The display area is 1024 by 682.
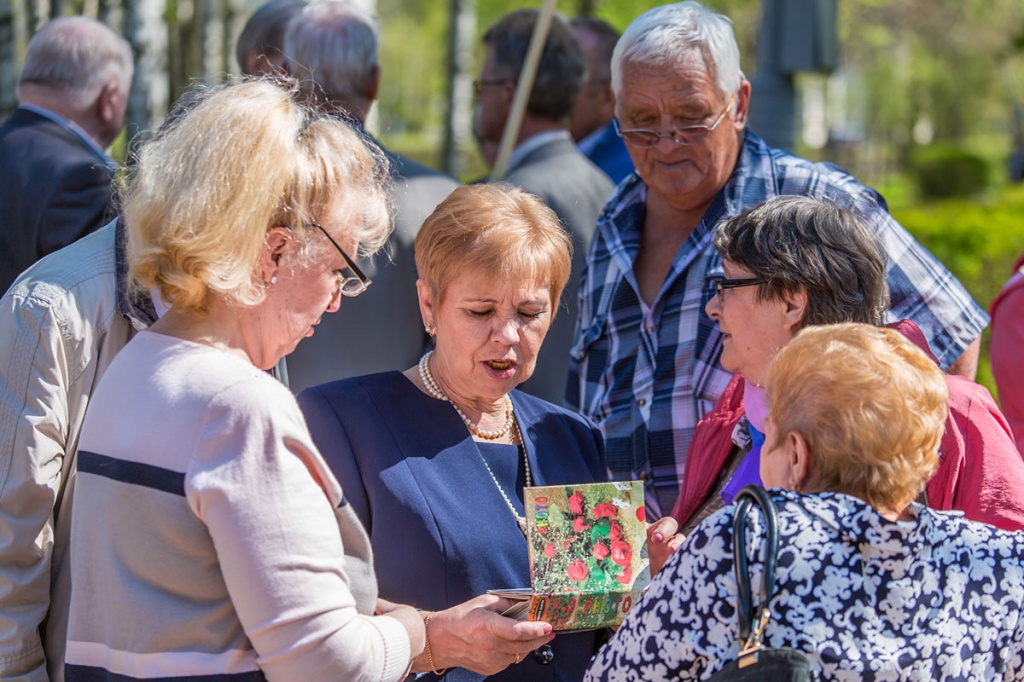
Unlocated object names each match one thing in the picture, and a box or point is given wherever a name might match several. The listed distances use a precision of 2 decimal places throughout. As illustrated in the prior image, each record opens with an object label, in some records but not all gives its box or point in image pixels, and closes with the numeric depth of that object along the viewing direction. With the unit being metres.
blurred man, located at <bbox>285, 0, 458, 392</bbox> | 3.96
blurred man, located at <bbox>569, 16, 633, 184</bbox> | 5.88
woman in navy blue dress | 2.50
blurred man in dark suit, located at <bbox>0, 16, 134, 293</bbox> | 3.69
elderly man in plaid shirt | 3.42
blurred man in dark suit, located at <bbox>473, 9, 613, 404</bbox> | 4.59
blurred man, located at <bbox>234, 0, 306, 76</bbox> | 4.57
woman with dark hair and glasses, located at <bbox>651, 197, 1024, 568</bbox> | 2.53
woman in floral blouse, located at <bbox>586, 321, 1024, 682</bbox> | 1.87
